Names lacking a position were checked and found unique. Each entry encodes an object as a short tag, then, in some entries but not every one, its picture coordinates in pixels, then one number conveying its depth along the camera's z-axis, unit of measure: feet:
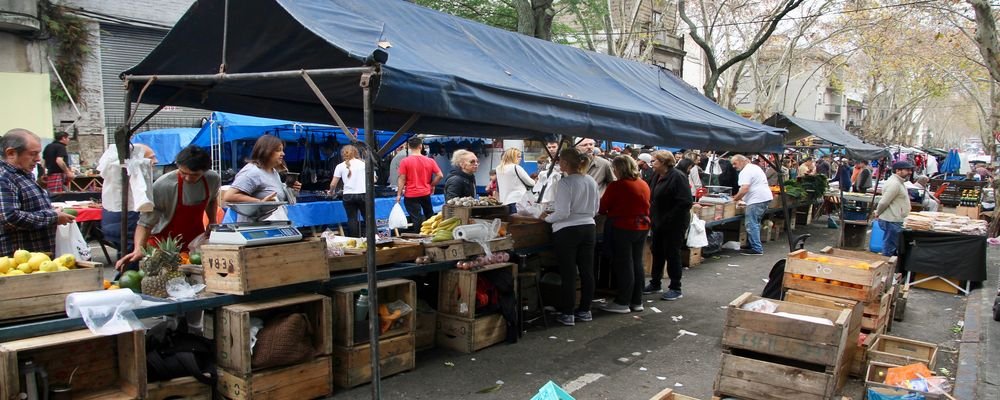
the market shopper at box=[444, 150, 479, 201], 31.35
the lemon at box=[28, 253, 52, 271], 12.55
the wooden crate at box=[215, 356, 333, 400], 14.48
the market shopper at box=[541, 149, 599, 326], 22.13
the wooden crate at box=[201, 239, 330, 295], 14.33
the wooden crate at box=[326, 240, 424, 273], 17.06
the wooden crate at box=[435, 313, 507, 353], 19.60
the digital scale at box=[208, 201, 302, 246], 14.42
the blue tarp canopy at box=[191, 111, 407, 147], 39.11
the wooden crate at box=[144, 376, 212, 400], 13.84
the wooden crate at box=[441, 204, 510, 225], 22.66
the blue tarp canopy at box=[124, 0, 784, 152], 14.03
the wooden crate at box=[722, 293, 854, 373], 14.93
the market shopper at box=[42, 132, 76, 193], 35.04
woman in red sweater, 23.67
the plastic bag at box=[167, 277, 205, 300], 14.44
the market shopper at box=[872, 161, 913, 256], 32.73
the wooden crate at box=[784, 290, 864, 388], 17.26
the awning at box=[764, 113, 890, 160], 51.13
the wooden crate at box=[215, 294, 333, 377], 14.34
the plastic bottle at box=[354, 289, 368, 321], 16.93
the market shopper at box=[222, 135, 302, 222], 18.21
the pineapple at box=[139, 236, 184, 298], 14.38
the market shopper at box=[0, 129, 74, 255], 14.62
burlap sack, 14.70
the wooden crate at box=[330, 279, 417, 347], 16.51
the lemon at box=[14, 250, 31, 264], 12.64
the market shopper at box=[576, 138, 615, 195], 27.84
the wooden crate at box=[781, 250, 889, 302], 19.20
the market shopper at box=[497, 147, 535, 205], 32.24
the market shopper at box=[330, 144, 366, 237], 33.94
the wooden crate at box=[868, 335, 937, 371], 17.38
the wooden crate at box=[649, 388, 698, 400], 11.94
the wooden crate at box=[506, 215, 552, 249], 22.41
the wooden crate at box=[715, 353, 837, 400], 14.90
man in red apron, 16.57
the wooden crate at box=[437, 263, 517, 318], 19.47
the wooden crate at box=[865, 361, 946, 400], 16.51
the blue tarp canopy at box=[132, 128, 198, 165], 43.93
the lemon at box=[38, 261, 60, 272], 12.54
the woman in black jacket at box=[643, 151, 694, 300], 27.07
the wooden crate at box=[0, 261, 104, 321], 11.83
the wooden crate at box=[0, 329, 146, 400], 12.25
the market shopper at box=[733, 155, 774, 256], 39.73
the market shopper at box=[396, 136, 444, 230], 33.22
